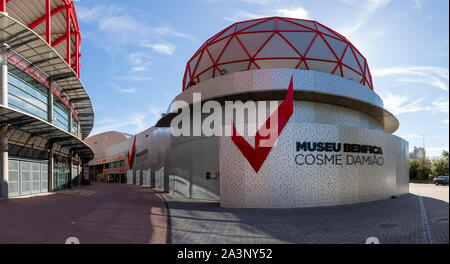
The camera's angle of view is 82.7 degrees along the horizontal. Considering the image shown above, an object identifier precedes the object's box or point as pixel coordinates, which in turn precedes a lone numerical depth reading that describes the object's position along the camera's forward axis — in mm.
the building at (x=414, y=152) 102375
